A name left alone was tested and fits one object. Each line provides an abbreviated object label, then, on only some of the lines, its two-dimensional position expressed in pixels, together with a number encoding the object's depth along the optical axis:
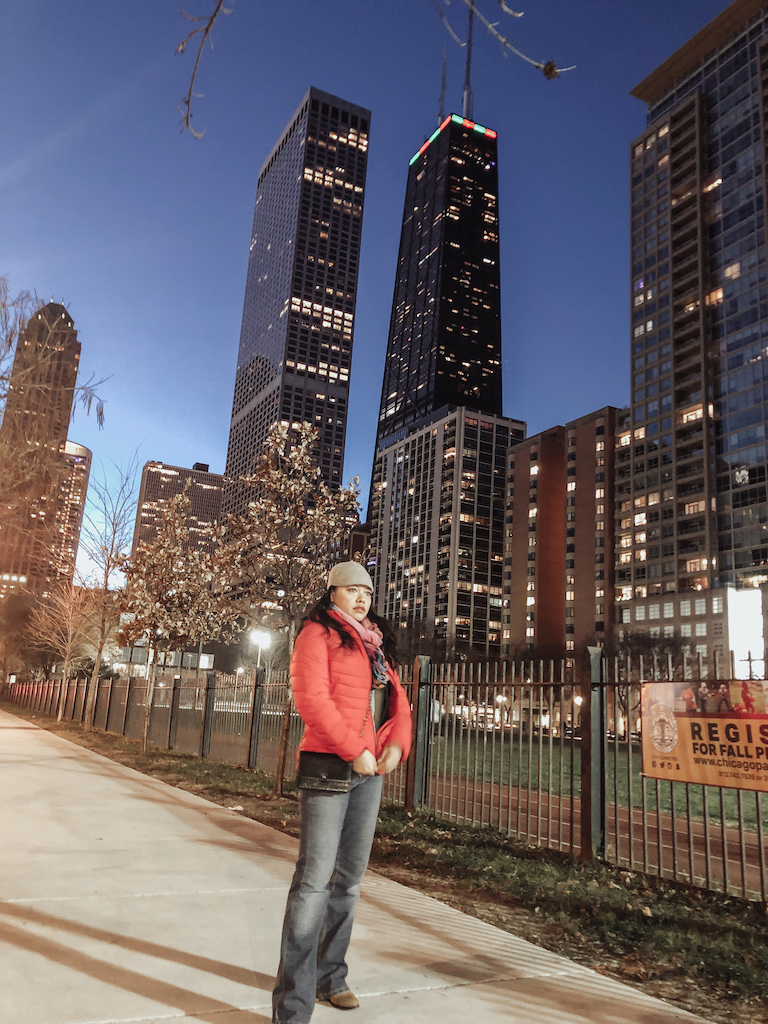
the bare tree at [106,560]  22.86
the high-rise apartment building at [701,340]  95.62
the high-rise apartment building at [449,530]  156.12
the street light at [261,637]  29.37
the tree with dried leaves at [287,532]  11.48
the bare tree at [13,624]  53.91
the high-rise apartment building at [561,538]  119.38
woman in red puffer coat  3.04
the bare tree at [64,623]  30.81
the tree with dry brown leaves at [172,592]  16.10
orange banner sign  5.71
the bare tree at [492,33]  2.86
